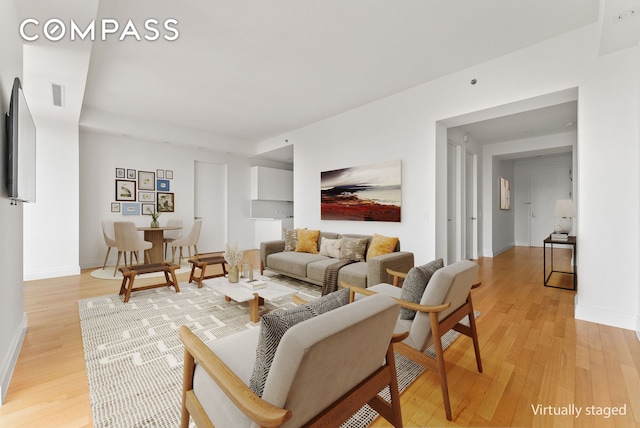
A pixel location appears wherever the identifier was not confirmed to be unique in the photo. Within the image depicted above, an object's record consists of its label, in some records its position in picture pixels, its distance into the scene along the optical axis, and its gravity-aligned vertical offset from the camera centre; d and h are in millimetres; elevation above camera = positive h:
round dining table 5202 -561
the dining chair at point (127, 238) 4516 -423
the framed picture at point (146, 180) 5801 +700
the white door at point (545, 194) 7367 +507
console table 3810 -413
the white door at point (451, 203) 4801 +182
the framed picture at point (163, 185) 6047 +616
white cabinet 7364 +811
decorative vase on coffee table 3072 -691
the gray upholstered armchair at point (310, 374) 796 -569
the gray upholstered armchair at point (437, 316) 1534 -625
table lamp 3872 -4
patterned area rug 1528 -1089
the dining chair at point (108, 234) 4984 -399
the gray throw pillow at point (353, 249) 3803 -507
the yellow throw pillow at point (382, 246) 3562 -437
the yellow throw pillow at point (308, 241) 4480 -473
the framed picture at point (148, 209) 5844 +81
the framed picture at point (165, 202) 6035 +237
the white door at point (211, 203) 6695 +239
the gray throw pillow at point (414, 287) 1713 -469
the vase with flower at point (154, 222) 5274 -180
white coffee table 2671 -815
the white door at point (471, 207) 5691 +125
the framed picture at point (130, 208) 5613 +97
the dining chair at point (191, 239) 5488 -537
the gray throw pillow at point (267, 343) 904 -436
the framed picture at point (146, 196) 5797 +349
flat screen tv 1771 +448
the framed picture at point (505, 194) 7061 +507
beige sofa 3061 -687
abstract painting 4199 +339
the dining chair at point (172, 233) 5812 -464
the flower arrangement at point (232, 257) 3098 -504
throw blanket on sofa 3363 -822
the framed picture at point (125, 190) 5527 +466
